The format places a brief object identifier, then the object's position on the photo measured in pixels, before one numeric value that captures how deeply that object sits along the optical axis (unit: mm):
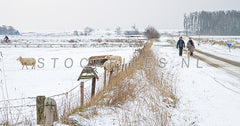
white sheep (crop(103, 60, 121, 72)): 9320
